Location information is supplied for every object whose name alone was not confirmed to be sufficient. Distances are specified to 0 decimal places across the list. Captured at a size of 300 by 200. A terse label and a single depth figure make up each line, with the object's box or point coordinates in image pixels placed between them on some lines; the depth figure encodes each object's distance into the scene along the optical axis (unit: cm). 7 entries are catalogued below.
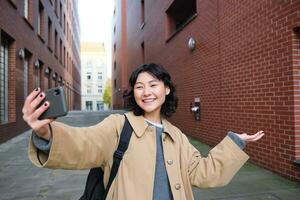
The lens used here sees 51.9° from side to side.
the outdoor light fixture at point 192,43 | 879
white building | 7519
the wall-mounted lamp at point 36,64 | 1397
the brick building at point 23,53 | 967
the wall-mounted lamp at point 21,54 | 1081
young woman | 146
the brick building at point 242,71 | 470
